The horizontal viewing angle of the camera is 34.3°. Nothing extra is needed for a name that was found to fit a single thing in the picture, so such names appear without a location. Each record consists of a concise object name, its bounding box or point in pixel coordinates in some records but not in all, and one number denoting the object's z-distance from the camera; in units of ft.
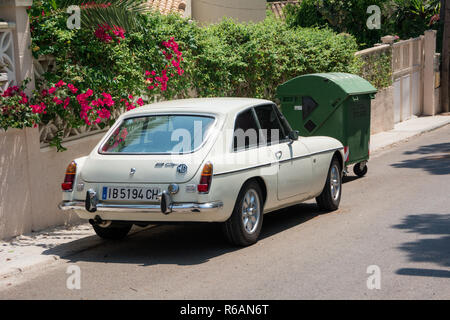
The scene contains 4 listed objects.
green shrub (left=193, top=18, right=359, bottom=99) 43.01
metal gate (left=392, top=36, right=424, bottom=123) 79.46
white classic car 24.76
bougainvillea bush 31.37
